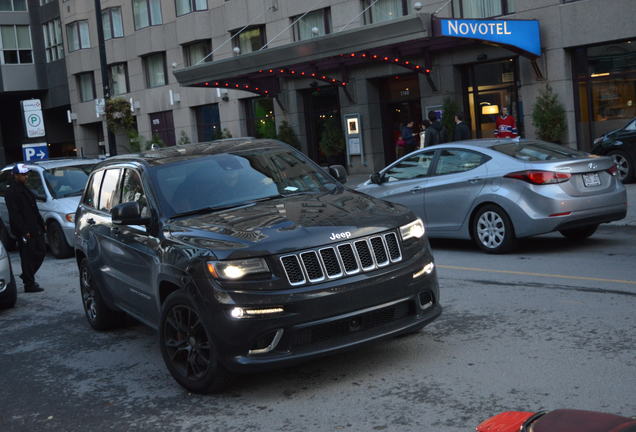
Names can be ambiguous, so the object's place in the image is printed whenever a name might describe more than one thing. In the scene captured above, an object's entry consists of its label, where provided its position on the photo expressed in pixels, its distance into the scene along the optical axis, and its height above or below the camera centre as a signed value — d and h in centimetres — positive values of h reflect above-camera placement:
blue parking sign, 2659 +55
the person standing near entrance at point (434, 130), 1839 -1
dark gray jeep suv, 534 -80
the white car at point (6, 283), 1000 -135
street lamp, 2585 +297
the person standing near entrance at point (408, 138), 2369 -17
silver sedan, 1035 -89
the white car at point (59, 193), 1476 -49
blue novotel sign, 2017 +231
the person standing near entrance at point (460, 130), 1884 -8
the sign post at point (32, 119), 2614 +154
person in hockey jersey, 1980 -9
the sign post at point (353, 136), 2843 +6
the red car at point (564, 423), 218 -83
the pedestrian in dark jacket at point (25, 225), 1145 -77
